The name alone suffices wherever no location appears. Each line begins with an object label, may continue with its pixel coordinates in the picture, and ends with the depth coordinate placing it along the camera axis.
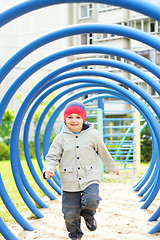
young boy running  3.69
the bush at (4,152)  16.37
